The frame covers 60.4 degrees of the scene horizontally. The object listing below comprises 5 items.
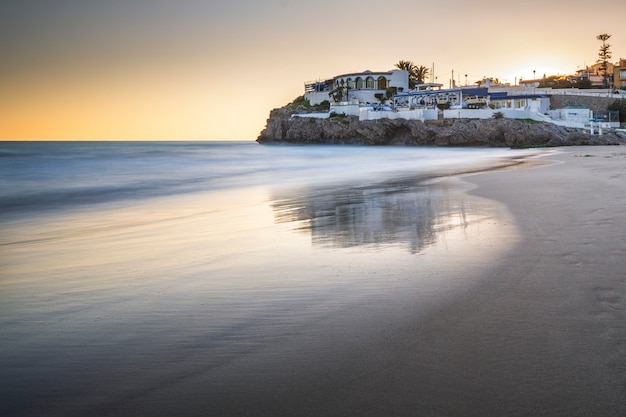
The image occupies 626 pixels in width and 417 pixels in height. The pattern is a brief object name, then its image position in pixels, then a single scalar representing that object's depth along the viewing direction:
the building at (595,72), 120.11
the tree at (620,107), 70.12
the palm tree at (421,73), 123.60
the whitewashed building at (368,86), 106.06
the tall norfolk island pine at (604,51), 108.62
